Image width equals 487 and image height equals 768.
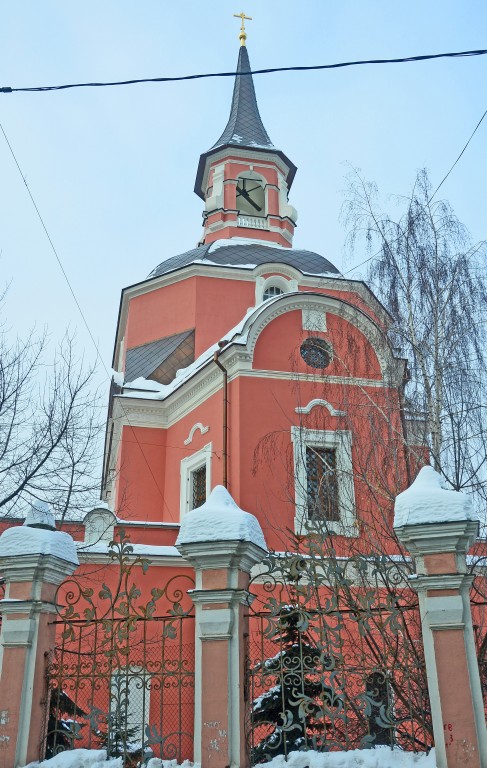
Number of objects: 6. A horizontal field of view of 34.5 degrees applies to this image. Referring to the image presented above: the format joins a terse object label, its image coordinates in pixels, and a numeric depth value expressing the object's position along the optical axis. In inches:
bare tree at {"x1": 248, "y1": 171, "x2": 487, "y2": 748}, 353.1
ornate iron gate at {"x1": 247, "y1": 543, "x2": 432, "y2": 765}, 214.1
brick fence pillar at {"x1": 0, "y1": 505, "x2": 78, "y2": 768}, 230.1
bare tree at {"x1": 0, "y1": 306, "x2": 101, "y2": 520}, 437.4
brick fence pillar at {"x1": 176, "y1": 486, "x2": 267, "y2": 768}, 214.5
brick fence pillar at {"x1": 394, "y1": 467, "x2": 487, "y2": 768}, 195.8
